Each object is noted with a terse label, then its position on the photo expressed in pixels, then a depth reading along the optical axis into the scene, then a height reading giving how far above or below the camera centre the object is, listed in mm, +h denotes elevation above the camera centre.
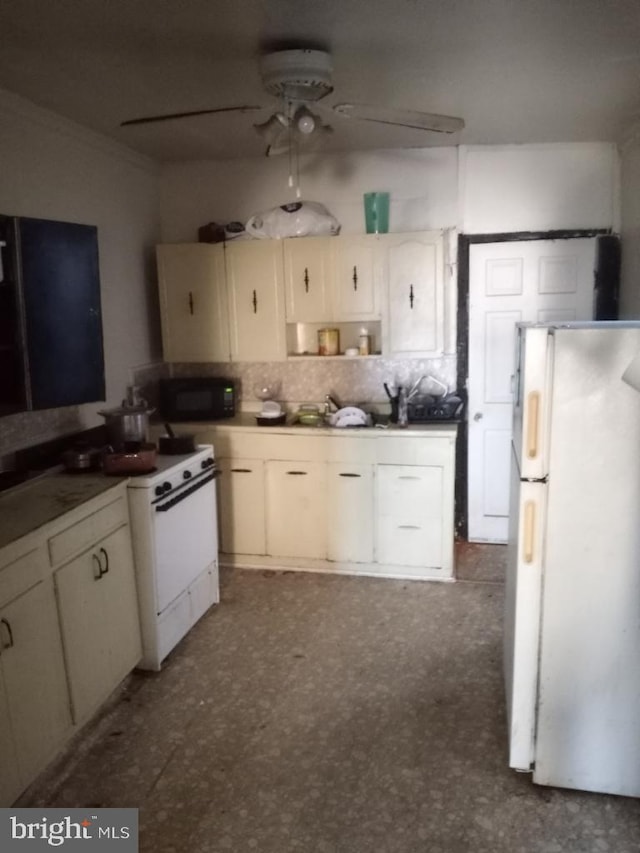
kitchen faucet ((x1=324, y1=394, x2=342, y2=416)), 4320 -509
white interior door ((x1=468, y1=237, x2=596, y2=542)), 4156 +43
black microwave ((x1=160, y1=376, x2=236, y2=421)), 4234 -453
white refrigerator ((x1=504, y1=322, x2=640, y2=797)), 2051 -780
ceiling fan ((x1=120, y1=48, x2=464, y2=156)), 2406 +831
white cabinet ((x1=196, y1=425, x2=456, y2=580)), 3857 -1043
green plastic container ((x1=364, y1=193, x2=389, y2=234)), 3975 +684
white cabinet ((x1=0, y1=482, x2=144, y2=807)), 2135 -1062
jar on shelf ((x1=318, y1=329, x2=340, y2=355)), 4281 -96
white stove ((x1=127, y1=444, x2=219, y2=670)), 2963 -1045
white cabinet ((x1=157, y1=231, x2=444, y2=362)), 3984 +210
